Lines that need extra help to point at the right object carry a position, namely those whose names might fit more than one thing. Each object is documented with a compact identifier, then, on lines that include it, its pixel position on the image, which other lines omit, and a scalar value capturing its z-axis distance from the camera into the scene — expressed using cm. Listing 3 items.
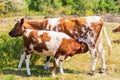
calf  1122
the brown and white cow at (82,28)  1182
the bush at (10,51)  1256
